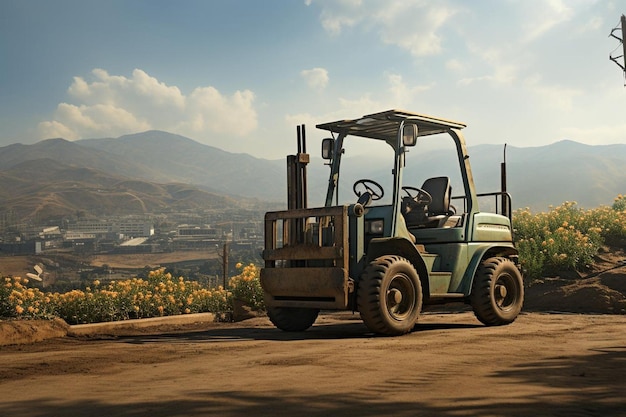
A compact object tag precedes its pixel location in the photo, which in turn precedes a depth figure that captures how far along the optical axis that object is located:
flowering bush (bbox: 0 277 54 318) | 10.53
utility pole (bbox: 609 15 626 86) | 19.50
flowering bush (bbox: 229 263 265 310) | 13.33
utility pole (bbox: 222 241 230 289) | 16.64
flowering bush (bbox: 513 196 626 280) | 15.19
